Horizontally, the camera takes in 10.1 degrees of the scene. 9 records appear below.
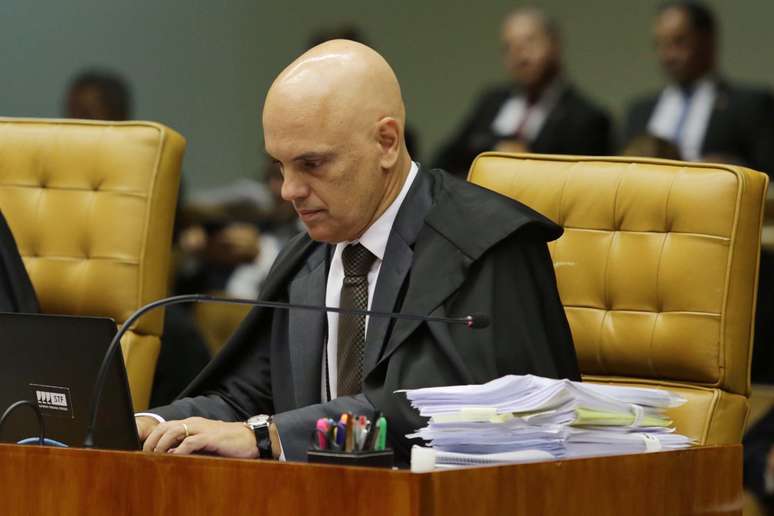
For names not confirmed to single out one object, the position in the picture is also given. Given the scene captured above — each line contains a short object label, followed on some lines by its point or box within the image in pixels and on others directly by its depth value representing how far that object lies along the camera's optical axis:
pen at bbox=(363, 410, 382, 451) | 4.55
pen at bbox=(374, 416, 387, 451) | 4.56
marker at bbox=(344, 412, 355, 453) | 4.54
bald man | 4.93
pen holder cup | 4.53
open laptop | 4.74
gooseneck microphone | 4.67
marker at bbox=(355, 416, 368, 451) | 4.55
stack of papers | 4.65
